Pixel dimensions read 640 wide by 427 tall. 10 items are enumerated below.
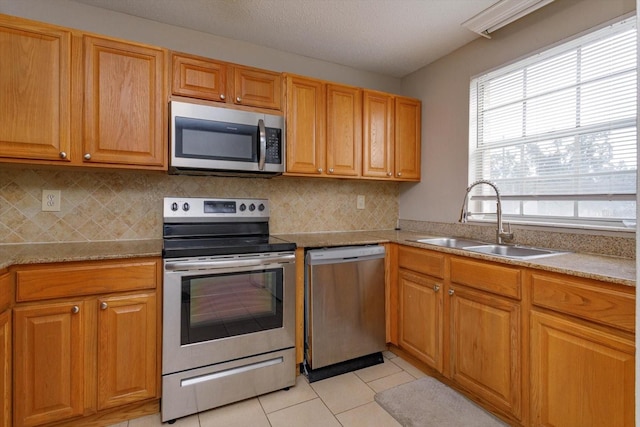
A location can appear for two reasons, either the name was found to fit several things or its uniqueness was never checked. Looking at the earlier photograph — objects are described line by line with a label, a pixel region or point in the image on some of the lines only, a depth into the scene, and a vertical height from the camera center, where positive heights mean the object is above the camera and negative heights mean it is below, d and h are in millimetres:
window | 1704 +515
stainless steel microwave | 1986 +476
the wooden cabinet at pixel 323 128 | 2383 +673
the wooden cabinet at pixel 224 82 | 2045 +894
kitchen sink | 1931 -231
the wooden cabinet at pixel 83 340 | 1505 -650
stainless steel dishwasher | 2119 -678
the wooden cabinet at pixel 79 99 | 1652 +642
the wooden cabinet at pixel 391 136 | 2729 +690
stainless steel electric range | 1737 -633
